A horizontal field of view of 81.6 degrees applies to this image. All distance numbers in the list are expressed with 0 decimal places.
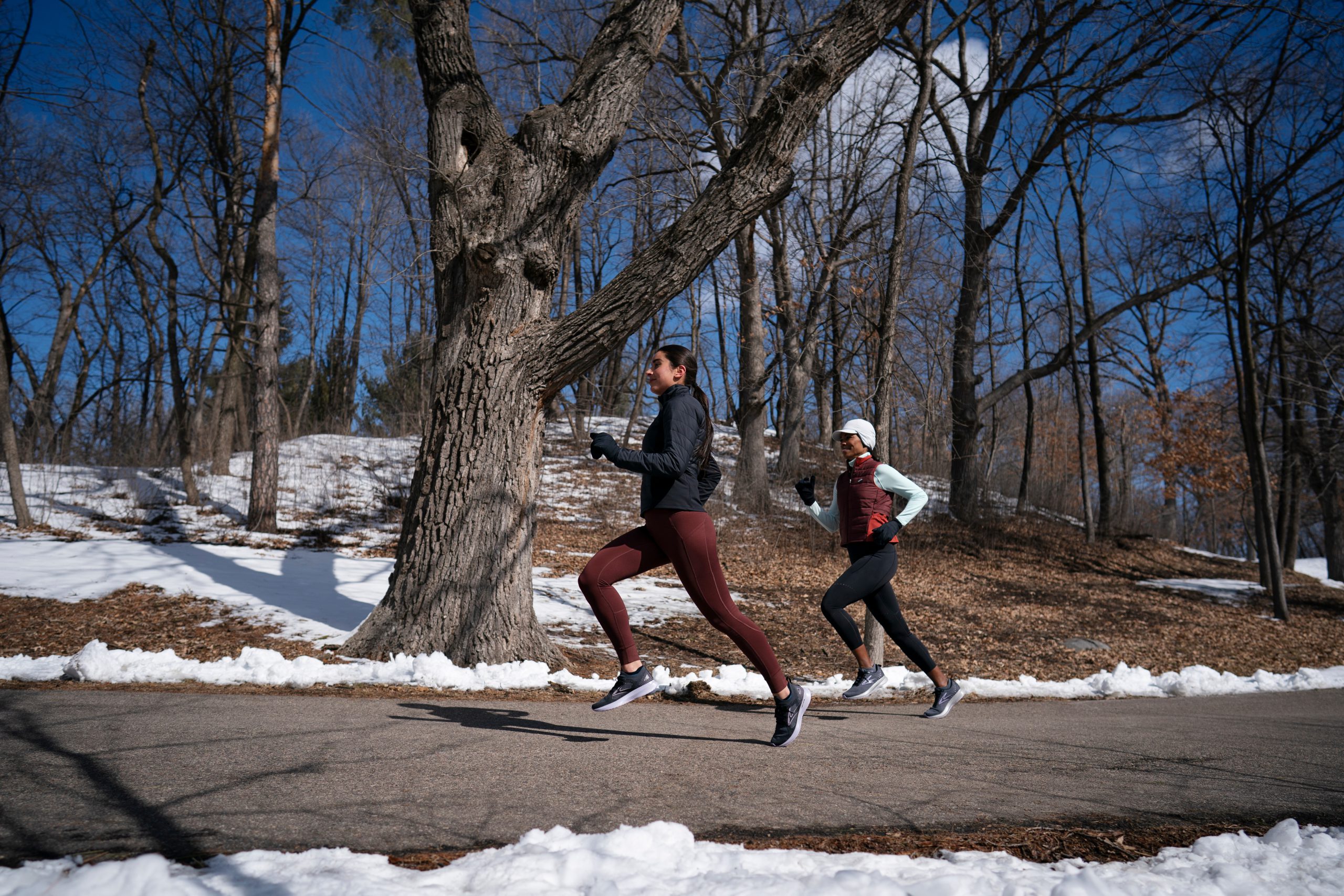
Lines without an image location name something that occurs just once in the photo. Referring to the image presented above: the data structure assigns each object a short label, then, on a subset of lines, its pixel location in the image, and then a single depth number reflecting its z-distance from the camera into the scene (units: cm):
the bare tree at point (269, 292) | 1220
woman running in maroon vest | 523
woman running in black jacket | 402
